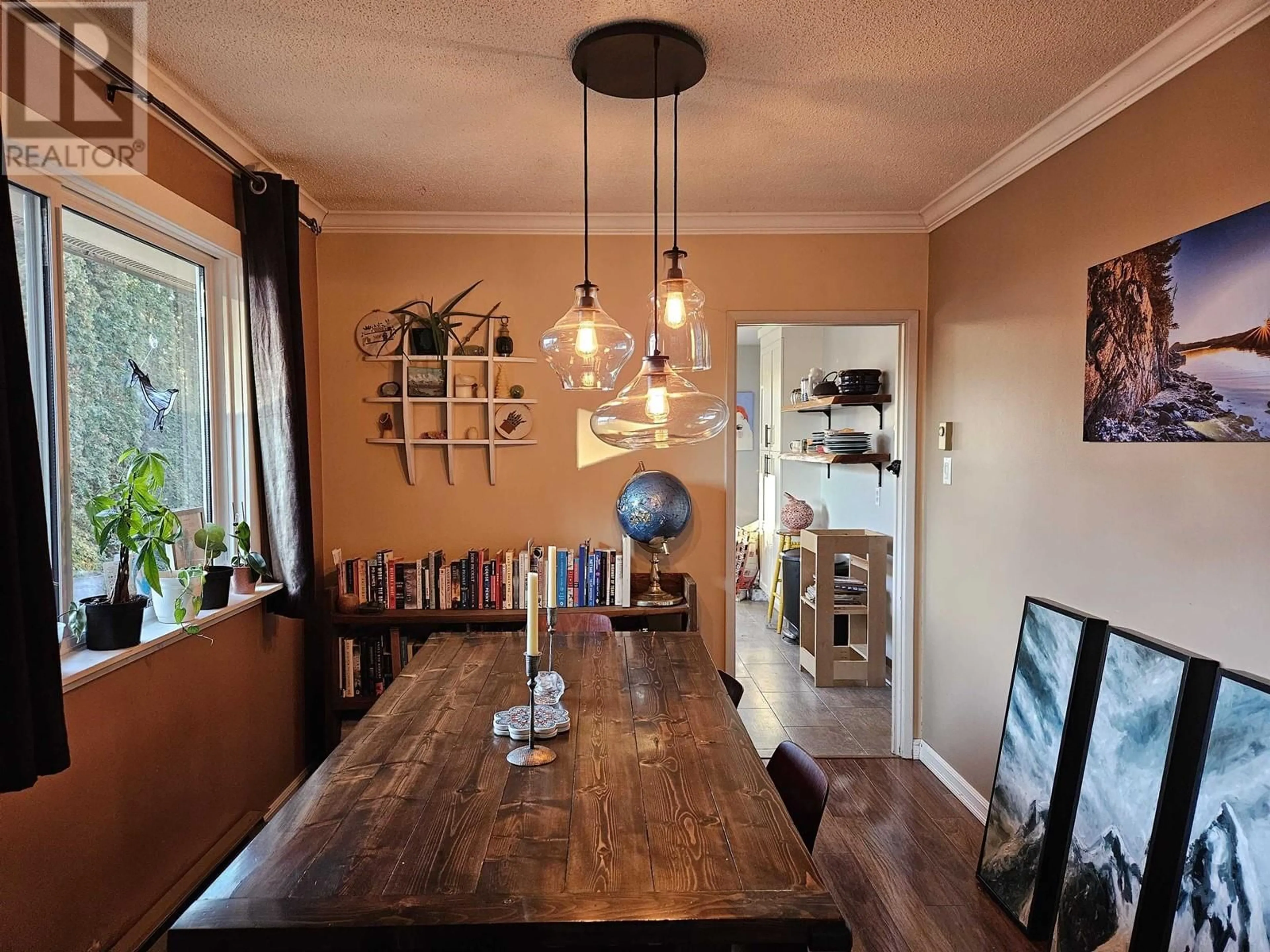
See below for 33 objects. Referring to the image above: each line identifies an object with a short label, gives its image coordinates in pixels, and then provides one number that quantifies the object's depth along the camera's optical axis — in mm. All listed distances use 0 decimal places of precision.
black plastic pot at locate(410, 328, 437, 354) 3346
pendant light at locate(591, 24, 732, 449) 1793
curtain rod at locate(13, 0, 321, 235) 1602
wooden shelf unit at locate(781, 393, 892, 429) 4250
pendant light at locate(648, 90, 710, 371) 1887
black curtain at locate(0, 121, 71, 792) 1341
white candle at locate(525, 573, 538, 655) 1596
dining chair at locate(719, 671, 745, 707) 2414
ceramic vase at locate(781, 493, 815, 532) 5336
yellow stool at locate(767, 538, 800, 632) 5586
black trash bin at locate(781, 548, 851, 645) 5281
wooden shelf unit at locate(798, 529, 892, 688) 4469
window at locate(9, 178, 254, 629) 1728
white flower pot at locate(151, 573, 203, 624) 2088
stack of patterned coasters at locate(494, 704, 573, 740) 1740
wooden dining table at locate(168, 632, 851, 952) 1112
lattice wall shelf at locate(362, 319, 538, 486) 3330
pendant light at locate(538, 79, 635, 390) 1839
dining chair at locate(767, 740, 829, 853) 1605
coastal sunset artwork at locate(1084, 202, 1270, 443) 1675
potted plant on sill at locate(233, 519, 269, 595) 2395
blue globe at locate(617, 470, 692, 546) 3328
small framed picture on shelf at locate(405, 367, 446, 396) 3340
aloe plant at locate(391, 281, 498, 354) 3330
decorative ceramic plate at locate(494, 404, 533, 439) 3404
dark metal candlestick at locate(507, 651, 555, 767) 1617
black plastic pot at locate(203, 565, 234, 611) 2270
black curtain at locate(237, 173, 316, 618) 2586
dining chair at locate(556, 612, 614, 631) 2902
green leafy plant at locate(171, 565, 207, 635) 2053
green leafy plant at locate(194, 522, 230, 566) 2215
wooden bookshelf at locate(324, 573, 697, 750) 3131
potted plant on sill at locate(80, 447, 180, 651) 1799
